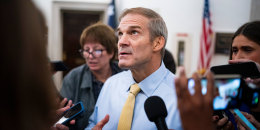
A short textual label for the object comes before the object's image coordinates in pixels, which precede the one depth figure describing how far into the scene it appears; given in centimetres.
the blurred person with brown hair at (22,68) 46
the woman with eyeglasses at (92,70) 172
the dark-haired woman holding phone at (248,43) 137
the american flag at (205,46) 362
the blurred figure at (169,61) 197
